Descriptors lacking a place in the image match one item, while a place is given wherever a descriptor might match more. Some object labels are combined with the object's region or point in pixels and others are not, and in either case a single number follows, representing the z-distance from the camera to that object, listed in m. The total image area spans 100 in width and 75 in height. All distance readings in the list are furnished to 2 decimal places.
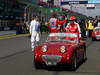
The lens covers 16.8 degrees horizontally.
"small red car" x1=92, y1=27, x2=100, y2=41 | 26.20
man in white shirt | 16.59
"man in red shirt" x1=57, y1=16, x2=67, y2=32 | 21.64
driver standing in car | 13.20
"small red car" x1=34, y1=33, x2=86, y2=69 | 9.74
